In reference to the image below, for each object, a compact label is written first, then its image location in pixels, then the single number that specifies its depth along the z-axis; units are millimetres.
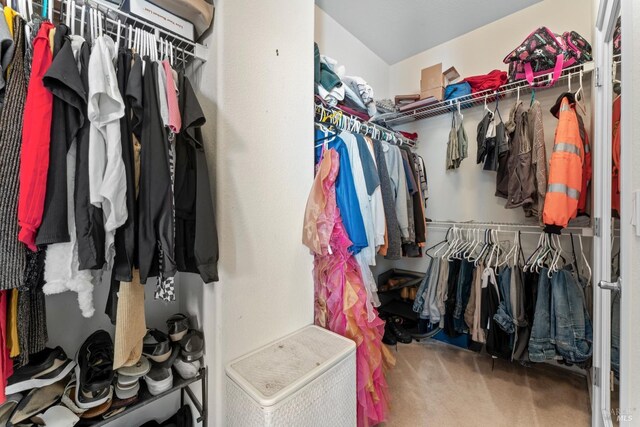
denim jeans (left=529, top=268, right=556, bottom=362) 1603
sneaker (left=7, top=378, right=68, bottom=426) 723
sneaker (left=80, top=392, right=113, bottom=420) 805
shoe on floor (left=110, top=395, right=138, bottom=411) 858
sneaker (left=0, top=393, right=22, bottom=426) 748
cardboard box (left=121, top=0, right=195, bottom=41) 864
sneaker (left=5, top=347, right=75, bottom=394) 758
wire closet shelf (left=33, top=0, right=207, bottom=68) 820
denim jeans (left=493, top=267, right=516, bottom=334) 1764
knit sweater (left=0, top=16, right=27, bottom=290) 605
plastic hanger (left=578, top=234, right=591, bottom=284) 1695
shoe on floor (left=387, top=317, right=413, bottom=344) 2258
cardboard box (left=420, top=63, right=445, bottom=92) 2250
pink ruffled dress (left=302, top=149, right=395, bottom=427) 1320
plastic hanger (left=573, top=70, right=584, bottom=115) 1721
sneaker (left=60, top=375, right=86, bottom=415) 797
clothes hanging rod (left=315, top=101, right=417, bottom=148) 1603
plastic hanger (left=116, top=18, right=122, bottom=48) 857
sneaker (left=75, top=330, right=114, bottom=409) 808
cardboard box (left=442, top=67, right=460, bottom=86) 2338
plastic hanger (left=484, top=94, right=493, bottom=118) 2094
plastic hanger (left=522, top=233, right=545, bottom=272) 1794
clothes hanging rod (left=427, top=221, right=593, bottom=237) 1630
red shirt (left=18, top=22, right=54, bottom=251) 603
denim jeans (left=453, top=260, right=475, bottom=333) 1997
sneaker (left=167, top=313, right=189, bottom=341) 1073
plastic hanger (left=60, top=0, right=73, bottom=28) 793
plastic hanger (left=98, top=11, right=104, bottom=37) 837
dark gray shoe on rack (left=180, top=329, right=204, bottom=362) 1045
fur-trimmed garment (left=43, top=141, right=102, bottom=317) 677
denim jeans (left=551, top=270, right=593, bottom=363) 1519
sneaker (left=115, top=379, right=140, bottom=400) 880
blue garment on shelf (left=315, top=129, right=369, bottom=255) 1379
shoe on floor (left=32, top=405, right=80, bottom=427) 748
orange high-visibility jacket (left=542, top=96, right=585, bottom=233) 1518
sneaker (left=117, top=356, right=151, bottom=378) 908
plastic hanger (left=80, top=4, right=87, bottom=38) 808
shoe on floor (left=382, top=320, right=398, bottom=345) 2238
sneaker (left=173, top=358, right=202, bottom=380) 1048
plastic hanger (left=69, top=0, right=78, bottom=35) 784
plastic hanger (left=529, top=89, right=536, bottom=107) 1865
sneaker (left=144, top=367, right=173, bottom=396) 933
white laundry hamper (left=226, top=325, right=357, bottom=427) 867
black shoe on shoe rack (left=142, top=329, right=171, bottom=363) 987
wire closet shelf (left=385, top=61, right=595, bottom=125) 1707
